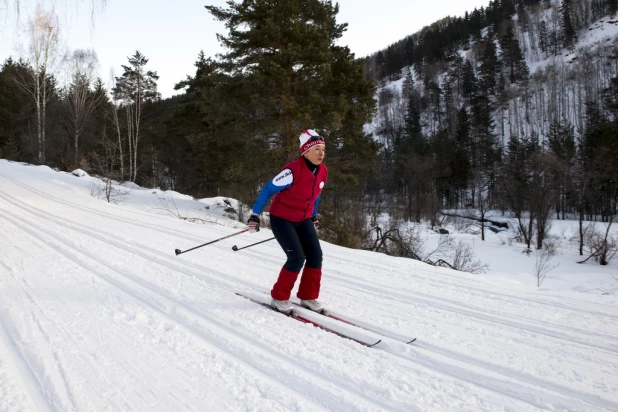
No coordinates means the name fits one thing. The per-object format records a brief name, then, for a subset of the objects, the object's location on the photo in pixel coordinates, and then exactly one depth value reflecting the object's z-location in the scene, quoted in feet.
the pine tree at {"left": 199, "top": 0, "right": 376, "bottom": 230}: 40.09
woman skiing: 12.17
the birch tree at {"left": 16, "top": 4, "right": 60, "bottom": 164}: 74.05
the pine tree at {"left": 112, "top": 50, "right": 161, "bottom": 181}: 95.14
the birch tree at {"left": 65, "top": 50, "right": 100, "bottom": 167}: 92.17
